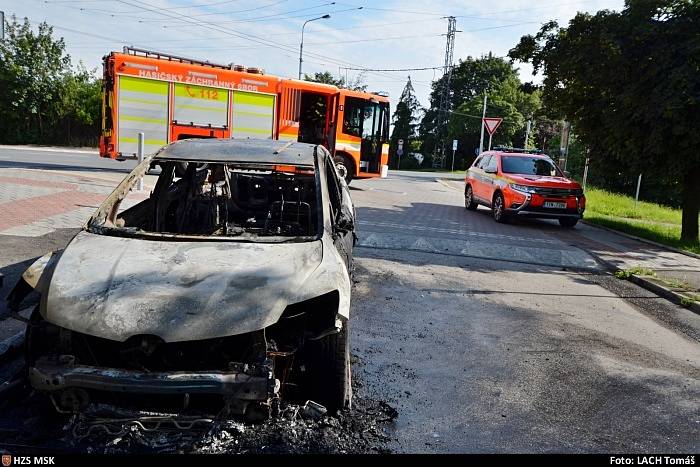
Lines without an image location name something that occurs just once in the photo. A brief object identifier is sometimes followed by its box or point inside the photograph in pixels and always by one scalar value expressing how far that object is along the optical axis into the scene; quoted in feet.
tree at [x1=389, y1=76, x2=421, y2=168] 260.79
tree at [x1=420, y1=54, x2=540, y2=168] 197.47
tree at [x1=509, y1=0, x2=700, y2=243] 37.06
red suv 46.75
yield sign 74.49
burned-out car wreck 9.87
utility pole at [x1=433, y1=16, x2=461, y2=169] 193.98
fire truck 55.88
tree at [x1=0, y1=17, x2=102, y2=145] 120.98
